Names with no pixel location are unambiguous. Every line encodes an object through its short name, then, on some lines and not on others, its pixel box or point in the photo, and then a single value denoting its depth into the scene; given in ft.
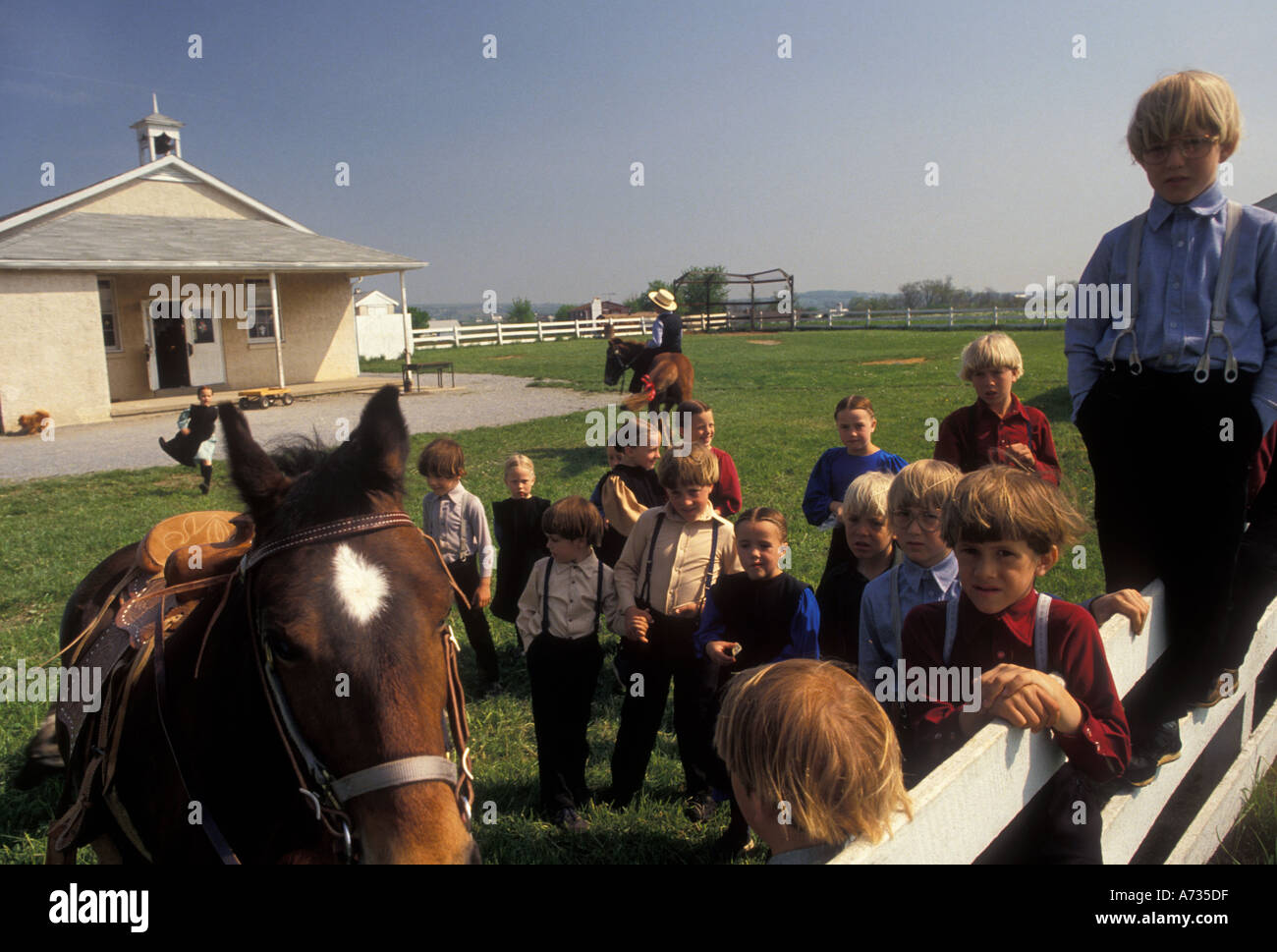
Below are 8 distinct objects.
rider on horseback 38.17
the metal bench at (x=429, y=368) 70.79
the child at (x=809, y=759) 4.89
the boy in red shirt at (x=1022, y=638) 6.43
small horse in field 33.99
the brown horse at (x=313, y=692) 5.65
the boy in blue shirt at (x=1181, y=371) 8.32
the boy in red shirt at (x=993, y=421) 13.82
